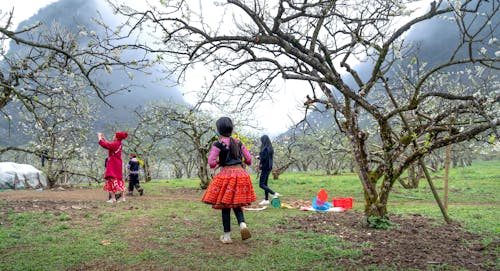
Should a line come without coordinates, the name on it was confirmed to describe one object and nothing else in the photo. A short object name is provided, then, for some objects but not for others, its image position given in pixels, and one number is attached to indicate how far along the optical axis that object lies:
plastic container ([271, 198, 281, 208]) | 9.40
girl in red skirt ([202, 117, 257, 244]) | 5.23
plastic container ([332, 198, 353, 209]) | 9.05
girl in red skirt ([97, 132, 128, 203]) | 9.77
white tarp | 16.86
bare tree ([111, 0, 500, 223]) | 4.89
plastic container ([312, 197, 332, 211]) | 8.80
